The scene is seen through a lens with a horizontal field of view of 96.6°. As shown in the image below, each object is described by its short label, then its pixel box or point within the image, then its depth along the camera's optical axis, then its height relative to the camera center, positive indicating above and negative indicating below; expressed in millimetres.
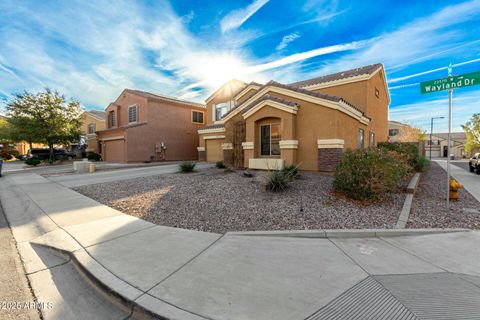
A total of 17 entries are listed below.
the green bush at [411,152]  12717 -28
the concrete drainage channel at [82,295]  2457 -1870
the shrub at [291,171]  7922 -745
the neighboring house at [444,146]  52747 +1494
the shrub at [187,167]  12195 -880
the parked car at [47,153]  28312 -169
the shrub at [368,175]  6078 -673
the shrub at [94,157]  25500 -629
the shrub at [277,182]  7141 -1038
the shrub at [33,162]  21453 -1024
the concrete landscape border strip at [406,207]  4732 -1499
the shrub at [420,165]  13858 -878
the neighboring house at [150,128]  21234 +2465
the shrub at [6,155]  38050 -576
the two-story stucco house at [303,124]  9922 +1460
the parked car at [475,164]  14938 -896
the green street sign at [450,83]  5227 +1785
